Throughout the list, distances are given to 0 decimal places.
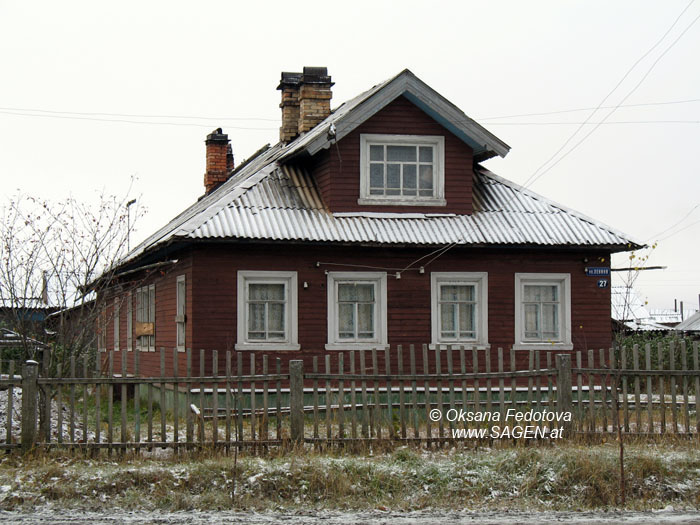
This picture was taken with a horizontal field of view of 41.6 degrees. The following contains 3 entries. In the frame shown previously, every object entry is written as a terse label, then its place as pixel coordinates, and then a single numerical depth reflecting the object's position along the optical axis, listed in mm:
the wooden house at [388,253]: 16328
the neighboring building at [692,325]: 57250
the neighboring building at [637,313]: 48406
